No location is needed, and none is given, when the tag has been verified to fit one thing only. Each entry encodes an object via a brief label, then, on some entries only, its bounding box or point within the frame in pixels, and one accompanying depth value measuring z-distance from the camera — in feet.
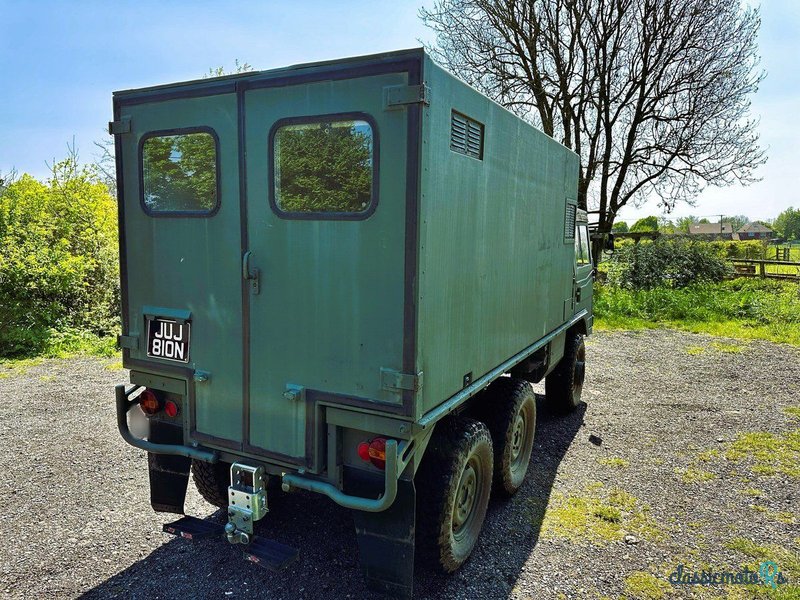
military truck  9.26
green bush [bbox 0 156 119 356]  31.17
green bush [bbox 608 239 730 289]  53.11
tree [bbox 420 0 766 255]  54.70
